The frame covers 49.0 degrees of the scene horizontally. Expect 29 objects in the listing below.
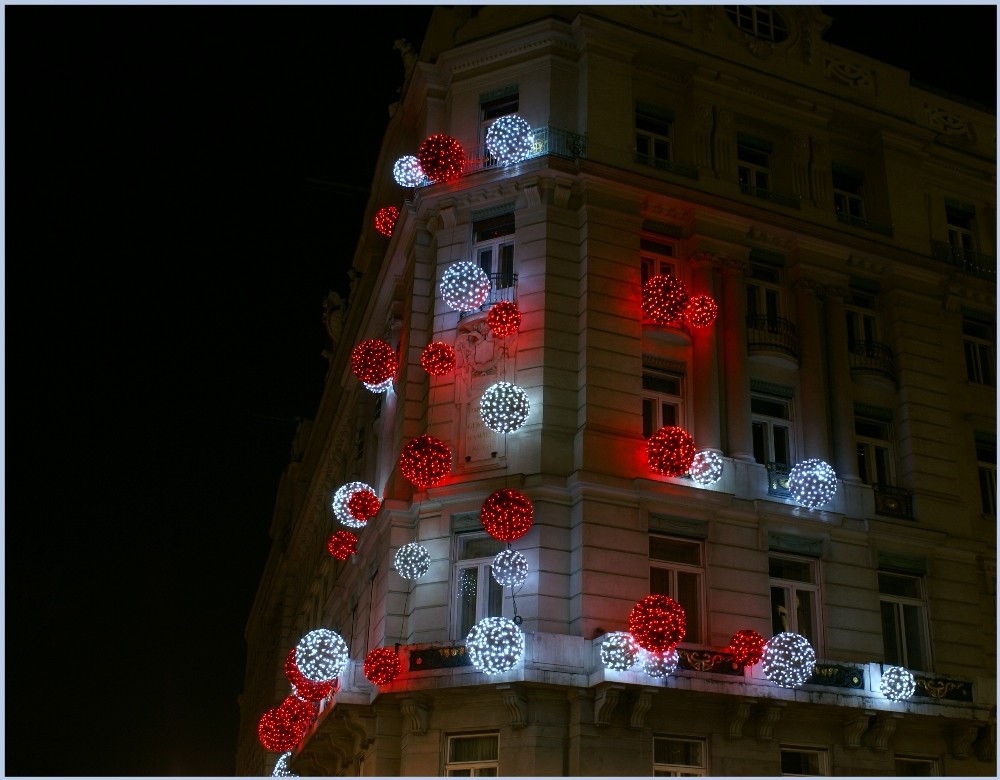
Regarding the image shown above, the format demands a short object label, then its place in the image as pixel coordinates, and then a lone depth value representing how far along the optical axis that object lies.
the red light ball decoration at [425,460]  23.27
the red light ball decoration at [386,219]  30.56
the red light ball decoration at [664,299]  25.00
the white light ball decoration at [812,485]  24.66
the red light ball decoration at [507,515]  21.89
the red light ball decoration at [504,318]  24.38
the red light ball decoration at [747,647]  21.91
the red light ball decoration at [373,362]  26.91
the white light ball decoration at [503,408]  23.00
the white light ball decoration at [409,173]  27.59
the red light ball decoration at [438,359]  25.00
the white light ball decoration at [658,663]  20.84
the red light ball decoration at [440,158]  26.20
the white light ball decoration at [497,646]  20.44
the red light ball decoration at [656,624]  20.75
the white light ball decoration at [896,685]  22.78
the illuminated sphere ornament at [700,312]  25.30
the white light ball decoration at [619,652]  20.47
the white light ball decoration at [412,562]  23.00
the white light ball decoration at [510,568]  21.94
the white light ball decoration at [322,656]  22.92
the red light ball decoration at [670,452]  23.34
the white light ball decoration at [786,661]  21.69
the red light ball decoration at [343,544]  27.80
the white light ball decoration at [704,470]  23.94
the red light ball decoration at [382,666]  21.69
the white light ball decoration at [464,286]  24.69
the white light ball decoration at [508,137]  25.80
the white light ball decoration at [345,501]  25.96
